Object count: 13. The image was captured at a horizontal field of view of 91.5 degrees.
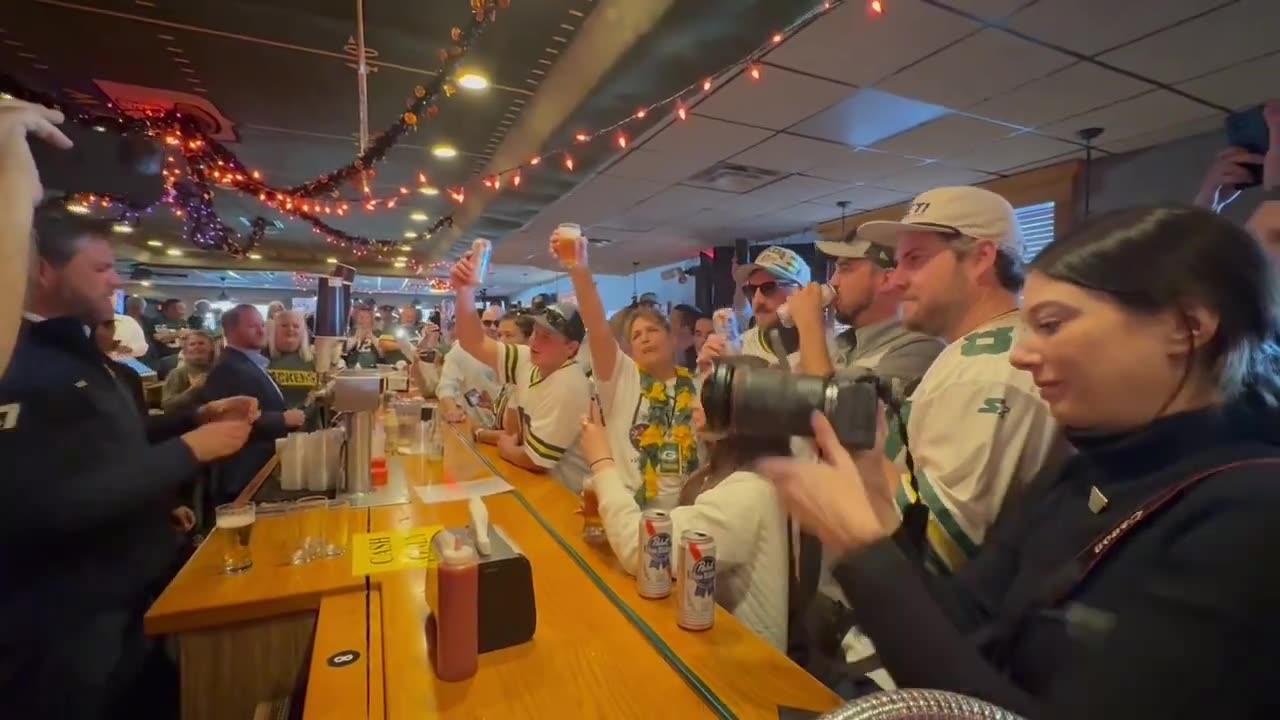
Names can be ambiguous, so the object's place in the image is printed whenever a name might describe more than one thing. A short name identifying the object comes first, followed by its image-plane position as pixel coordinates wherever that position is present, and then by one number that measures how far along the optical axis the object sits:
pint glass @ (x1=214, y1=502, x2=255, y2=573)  1.27
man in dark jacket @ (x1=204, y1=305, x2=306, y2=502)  2.76
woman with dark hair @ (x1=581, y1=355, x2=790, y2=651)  1.21
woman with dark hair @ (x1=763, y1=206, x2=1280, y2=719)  0.56
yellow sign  1.28
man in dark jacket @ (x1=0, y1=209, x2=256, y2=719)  1.18
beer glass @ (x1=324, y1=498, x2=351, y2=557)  1.35
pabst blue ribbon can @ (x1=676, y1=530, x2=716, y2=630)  1.04
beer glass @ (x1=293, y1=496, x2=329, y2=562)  1.34
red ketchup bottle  0.91
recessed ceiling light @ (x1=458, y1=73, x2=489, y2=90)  3.12
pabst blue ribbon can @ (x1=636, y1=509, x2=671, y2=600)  1.16
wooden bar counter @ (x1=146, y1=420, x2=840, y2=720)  0.86
